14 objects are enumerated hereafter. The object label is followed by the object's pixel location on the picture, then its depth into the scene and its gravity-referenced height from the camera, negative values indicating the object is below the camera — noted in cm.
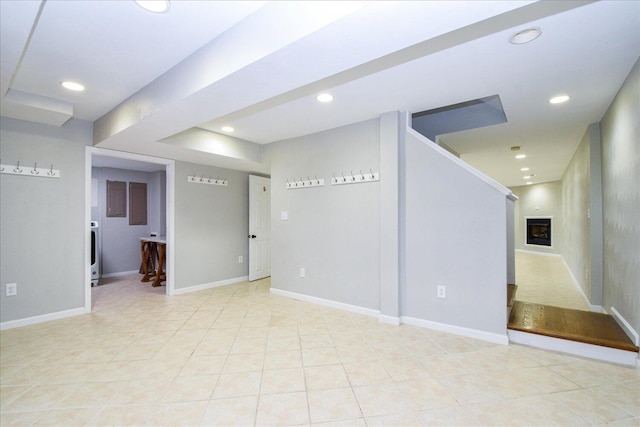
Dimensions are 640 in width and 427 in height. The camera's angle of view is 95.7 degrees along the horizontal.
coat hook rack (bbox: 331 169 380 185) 343 +51
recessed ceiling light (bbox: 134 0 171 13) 156 +118
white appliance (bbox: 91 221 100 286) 515 -69
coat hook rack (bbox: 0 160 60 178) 311 +54
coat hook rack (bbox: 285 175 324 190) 393 +52
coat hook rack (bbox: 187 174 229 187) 470 +66
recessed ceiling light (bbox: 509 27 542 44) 179 +117
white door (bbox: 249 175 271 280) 532 -15
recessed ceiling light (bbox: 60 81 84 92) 254 +120
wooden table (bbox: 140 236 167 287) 508 -74
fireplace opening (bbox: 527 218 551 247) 891 -39
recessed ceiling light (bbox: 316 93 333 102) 277 +119
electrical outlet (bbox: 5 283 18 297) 312 -76
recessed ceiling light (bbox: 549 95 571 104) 271 +115
